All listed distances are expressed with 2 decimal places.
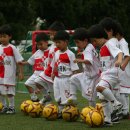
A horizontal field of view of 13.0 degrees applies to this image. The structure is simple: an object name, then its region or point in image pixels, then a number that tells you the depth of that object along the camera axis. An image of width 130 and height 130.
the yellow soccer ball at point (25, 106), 11.59
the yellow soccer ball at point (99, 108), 9.98
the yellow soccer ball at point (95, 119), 9.62
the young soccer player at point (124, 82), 10.45
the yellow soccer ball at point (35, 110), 11.30
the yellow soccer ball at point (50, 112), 10.69
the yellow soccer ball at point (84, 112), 9.96
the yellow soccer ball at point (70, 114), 10.48
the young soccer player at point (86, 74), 10.55
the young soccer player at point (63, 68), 11.05
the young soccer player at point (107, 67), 9.62
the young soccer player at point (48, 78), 12.02
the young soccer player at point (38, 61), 12.57
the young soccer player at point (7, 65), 12.15
